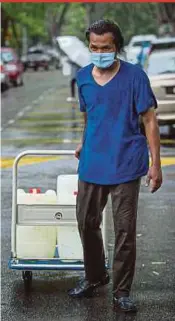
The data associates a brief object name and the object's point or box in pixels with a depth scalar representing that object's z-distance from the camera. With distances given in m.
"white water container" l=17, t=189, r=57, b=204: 6.26
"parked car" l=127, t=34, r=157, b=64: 29.69
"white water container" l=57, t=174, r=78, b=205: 6.24
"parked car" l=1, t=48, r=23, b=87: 38.78
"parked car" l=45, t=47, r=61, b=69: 73.75
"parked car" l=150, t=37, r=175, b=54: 20.03
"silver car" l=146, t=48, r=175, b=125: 15.58
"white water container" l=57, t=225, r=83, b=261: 6.21
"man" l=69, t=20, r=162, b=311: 5.54
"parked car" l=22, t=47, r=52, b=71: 67.81
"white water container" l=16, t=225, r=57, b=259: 6.20
